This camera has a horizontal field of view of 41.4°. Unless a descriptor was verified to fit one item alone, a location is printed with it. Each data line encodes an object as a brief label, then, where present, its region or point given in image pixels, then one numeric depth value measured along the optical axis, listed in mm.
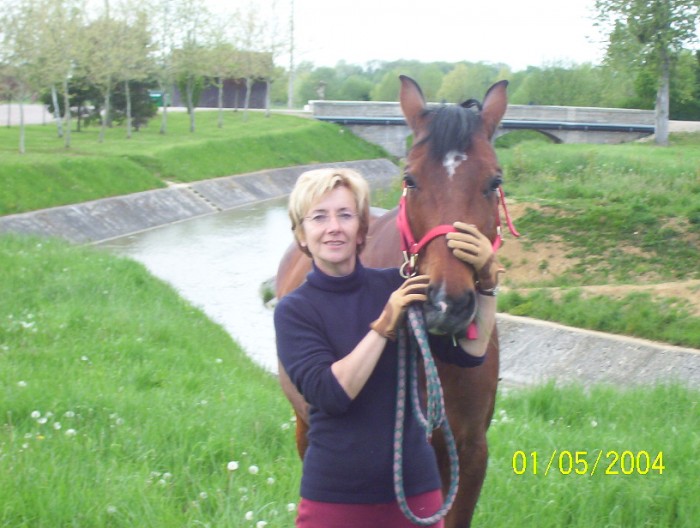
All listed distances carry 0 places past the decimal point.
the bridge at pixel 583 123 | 50000
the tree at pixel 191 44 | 46781
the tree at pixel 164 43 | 44509
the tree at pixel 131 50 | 37188
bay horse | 2705
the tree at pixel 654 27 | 36531
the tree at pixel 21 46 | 27562
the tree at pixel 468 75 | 58803
